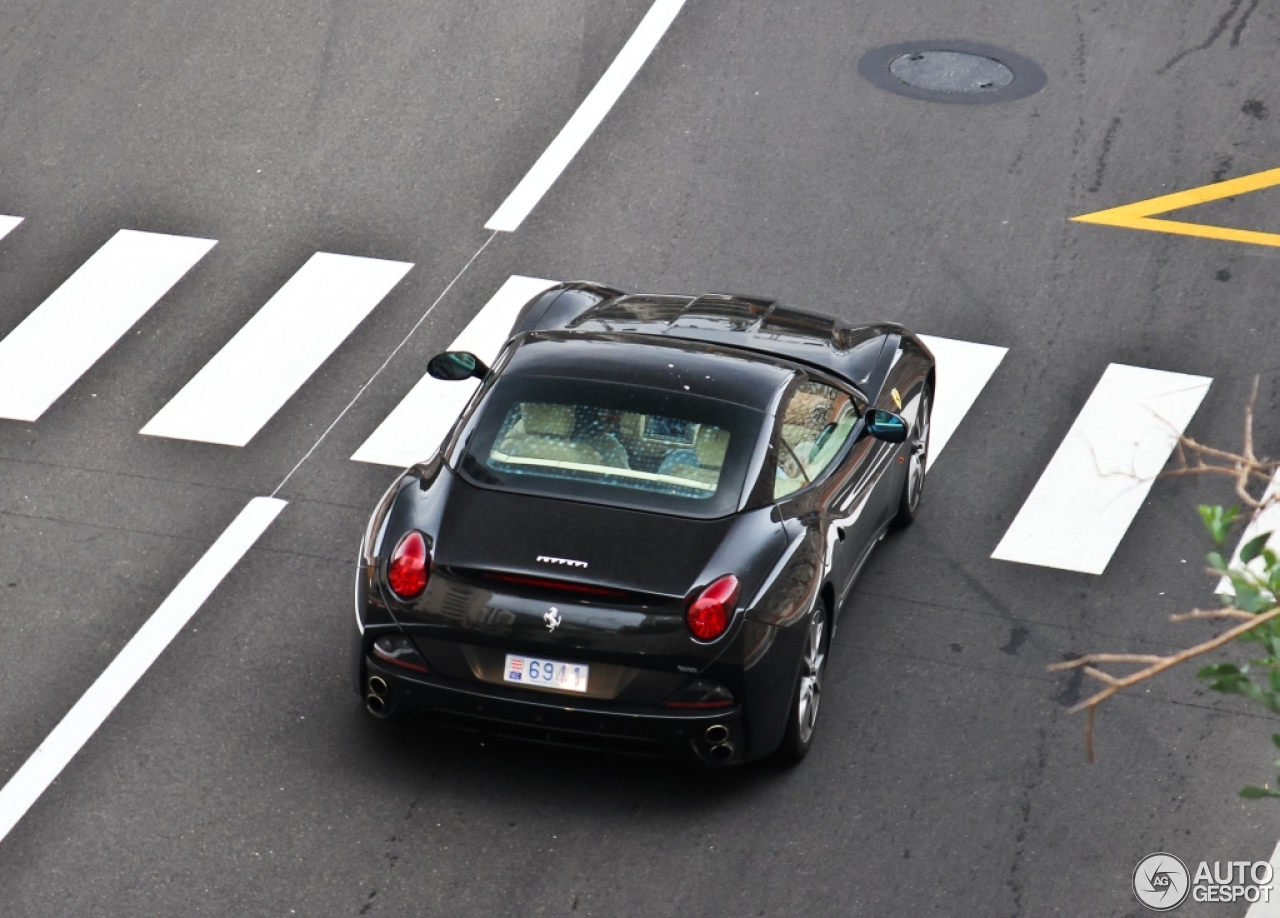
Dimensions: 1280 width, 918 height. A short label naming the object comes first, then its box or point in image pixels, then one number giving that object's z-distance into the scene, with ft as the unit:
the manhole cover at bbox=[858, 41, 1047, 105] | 99.25
